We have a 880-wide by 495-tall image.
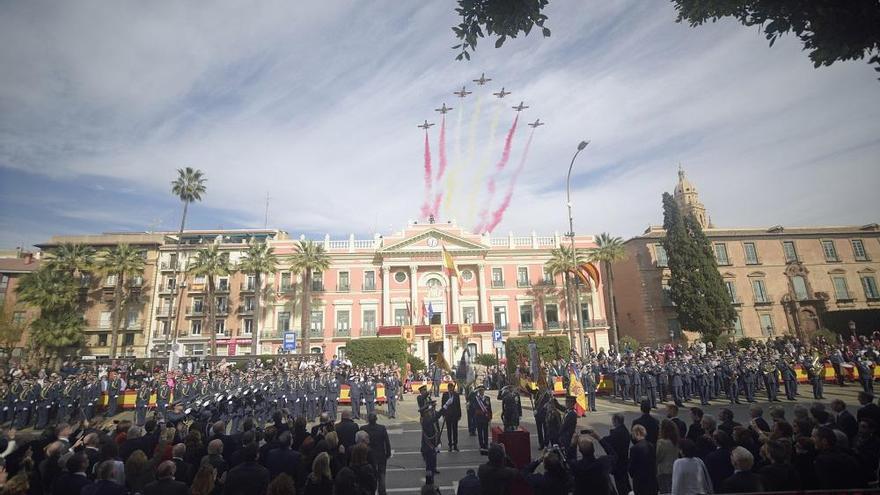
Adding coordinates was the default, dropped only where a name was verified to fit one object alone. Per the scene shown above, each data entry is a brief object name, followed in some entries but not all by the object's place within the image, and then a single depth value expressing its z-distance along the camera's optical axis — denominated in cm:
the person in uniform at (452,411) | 1327
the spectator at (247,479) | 588
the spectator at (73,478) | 595
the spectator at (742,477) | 522
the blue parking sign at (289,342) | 3231
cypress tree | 4138
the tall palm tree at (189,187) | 4606
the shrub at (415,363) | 3897
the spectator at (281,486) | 493
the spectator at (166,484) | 534
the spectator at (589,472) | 625
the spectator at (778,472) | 530
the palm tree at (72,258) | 4506
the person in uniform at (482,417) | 1331
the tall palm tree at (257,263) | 4588
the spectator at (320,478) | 600
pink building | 4847
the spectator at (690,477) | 572
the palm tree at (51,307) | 4288
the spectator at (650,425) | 871
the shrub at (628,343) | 4109
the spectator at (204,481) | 572
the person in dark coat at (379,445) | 902
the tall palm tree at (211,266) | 4625
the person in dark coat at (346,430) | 906
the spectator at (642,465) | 705
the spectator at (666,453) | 702
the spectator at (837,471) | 529
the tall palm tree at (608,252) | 4506
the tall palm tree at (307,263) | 4638
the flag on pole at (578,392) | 1752
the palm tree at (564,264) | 4581
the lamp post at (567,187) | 2280
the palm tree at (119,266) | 4619
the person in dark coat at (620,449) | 812
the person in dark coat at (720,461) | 655
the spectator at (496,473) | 584
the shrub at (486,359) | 4169
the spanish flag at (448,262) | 3944
